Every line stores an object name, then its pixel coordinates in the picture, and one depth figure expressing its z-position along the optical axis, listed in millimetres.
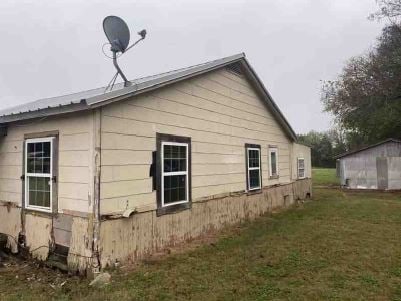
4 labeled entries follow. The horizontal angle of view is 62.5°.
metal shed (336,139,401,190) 21578
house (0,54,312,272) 5418
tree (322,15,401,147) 23016
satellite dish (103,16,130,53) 6914
